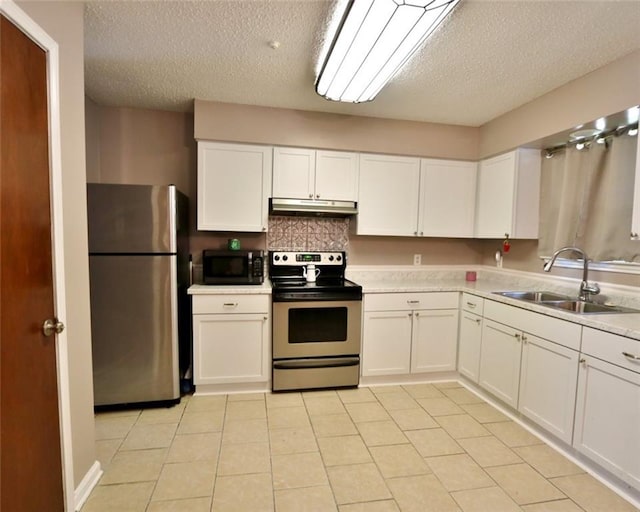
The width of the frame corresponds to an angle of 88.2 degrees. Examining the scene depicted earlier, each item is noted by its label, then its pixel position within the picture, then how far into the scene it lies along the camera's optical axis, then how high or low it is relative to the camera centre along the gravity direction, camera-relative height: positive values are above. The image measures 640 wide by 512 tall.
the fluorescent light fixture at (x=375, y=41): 1.48 +1.03
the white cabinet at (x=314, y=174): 2.90 +0.56
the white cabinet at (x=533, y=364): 1.95 -0.82
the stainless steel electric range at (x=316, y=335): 2.68 -0.81
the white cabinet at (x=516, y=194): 2.81 +0.42
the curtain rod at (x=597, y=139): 2.15 +0.76
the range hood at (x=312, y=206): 2.86 +0.27
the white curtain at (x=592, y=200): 2.18 +0.32
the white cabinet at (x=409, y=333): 2.86 -0.83
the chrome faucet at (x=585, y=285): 2.30 -0.30
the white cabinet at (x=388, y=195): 3.07 +0.41
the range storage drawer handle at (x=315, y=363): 2.70 -1.04
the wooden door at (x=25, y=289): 1.11 -0.22
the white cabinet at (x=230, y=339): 2.60 -0.83
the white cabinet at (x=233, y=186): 2.79 +0.42
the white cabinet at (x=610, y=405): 1.61 -0.84
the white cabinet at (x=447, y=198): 3.18 +0.41
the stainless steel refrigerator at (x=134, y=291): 2.25 -0.41
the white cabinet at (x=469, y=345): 2.75 -0.90
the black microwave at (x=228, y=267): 2.75 -0.27
